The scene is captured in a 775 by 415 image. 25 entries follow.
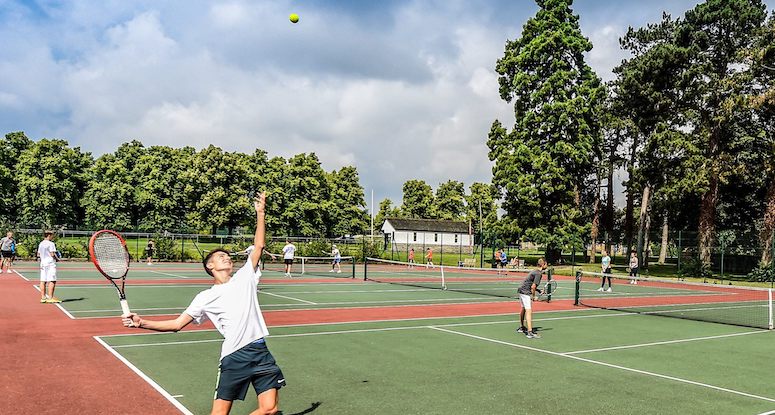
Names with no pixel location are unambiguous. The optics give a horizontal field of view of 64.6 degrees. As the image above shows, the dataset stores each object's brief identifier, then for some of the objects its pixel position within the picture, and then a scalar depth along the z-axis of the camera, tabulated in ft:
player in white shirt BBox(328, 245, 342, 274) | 118.32
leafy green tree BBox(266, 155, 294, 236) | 224.74
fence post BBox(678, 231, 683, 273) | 136.85
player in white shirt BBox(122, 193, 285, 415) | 15.97
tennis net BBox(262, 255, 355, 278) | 114.29
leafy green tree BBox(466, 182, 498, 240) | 344.69
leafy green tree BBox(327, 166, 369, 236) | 280.10
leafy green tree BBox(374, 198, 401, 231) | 358.29
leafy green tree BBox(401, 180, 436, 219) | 339.77
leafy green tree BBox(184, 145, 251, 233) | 228.63
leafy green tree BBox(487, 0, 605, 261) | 157.07
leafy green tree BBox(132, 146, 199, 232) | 236.84
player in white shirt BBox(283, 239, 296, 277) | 99.25
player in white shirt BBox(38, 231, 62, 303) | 53.47
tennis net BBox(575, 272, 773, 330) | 63.62
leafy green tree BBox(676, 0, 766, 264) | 134.92
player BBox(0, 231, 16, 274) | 87.28
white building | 273.75
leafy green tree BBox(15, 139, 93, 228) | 217.77
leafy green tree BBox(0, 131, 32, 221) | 216.13
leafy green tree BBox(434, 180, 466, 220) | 341.82
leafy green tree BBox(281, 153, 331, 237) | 232.32
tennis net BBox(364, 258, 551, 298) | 90.17
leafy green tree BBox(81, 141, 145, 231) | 233.96
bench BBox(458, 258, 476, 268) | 160.88
